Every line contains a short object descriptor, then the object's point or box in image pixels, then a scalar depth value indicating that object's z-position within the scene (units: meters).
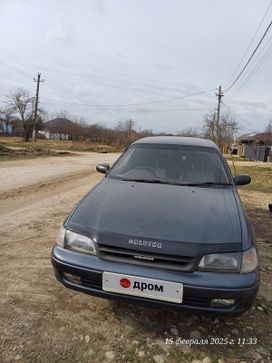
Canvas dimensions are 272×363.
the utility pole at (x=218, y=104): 40.96
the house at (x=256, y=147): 38.09
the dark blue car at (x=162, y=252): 2.46
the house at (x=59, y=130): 66.69
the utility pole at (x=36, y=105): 46.07
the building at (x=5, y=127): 62.29
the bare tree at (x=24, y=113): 53.23
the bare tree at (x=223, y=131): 45.05
